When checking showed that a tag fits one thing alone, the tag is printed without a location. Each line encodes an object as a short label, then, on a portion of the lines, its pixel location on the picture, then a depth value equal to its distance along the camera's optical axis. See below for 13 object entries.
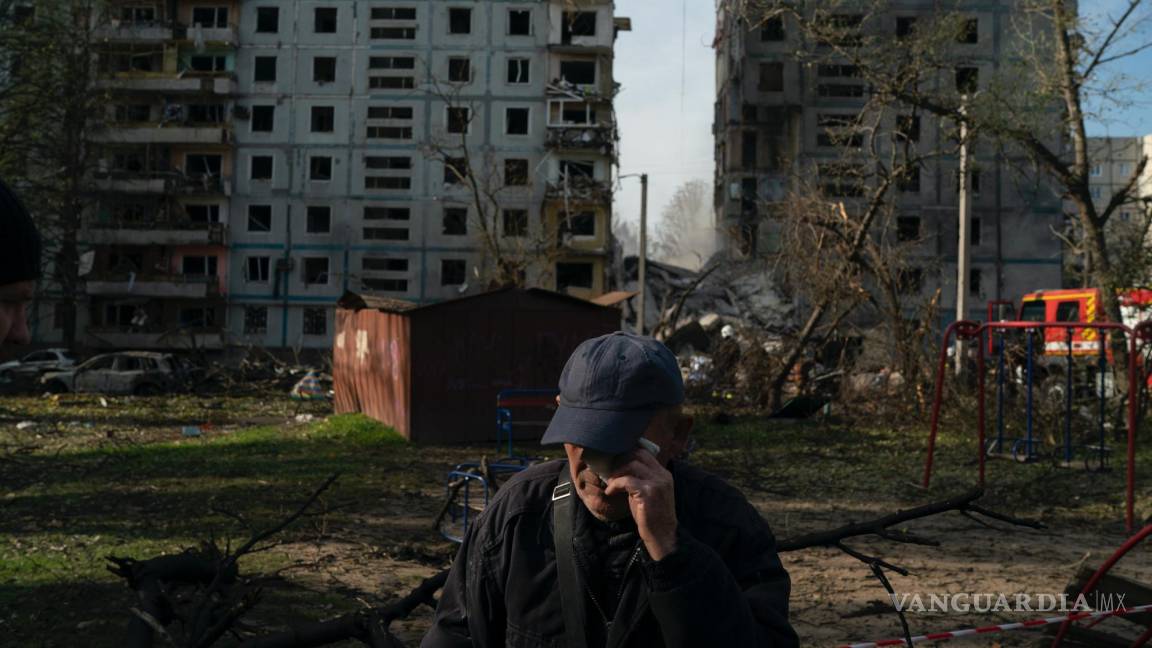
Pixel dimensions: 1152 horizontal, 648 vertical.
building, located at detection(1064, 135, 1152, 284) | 16.68
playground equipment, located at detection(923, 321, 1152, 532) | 11.77
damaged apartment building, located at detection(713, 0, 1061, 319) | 47.81
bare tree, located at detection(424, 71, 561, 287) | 44.09
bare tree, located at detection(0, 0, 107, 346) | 21.16
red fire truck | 21.92
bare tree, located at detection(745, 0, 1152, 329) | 16.81
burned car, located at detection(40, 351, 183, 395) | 28.95
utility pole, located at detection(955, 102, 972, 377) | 19.98
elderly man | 1.80
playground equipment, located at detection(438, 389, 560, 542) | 8.69
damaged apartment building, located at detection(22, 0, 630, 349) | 46.25
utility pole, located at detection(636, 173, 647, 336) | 30.80
